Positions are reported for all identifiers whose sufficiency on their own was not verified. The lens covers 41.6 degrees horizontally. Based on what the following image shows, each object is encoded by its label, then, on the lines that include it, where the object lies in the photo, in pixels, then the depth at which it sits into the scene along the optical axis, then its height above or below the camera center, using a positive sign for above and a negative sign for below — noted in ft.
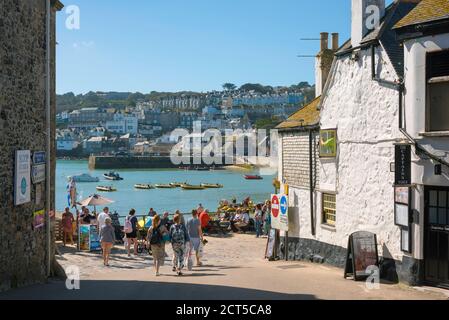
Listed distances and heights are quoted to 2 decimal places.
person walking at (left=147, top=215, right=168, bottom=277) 48.29 -6.99
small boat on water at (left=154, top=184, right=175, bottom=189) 315.39 -15.97
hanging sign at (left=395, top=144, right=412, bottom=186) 39.34 -0.57
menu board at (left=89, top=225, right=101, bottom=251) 65.77 -9.24
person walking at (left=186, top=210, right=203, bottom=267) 52.80 -6.66
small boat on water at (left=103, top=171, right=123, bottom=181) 380.17 -13.11
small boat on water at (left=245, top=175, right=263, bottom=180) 403.83 -14.24
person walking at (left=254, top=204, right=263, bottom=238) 85.71 -9.54
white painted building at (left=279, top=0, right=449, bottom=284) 38.47 +0.41
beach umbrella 77.00 -5.91
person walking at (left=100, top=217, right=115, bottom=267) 56.13 -7.86
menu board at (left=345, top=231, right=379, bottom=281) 43.32 -7.19
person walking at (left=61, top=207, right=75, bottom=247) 68.44 -7.92
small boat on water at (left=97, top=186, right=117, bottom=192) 293.84 -16.46
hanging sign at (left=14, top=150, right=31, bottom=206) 38.55 -1.48
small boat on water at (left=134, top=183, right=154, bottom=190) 308.40 -16.12
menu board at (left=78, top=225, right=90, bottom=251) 66.49 -9.16
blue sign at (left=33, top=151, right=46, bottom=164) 42.93 -0.08
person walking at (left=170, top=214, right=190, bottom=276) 47.37 -6.68
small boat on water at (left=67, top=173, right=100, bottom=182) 360.01 -13.52
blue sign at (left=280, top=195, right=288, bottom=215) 62.03 -5.09
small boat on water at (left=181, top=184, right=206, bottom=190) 303.68 -15.89
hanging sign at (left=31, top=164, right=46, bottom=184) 42.60 -1.28
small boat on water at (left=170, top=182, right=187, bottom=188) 316.97 -15.50
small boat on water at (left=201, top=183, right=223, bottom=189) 311.99 -15.74
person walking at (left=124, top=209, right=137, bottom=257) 64.23 -8.21
